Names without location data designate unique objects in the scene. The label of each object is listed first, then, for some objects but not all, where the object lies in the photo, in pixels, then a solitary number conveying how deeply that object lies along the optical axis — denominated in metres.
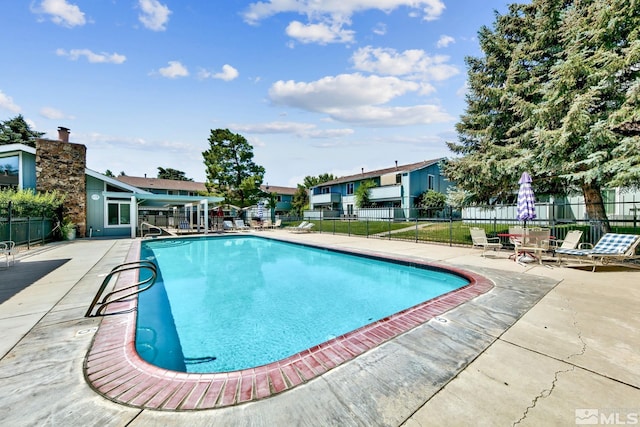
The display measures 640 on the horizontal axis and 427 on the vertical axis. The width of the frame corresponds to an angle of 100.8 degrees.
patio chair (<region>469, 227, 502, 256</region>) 9.10
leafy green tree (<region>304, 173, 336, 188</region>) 55.12
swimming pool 2.08
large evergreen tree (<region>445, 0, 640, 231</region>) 7.97
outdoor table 7.91
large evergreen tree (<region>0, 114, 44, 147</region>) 33.72
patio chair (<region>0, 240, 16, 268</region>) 6.90
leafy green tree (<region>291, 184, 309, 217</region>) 42.94
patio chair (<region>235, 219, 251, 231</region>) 22.30
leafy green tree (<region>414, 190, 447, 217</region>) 25.59
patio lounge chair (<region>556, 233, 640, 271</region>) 6.31
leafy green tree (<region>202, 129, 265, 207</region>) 25.88
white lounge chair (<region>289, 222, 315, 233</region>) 19.81
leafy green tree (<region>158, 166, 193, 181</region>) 61.25
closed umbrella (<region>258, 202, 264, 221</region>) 24.50
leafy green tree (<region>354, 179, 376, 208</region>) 29.66
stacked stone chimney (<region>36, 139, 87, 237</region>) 14.53
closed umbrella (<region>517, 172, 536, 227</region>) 8.12
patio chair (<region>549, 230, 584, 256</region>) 7.36
